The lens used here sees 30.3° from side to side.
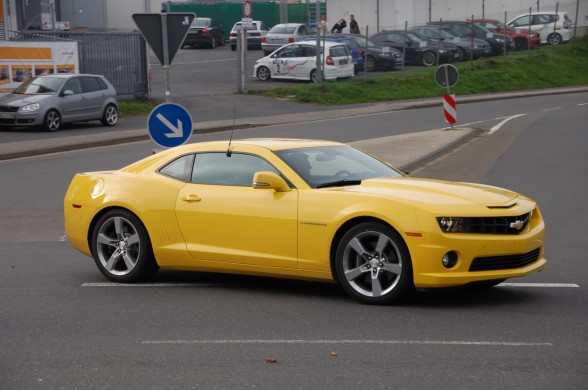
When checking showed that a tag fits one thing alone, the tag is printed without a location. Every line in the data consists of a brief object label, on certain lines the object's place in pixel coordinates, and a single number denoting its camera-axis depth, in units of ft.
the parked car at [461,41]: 166.91
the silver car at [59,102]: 96.27
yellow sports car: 26.94
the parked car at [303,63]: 142.00
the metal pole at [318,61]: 130.52
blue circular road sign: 46.83
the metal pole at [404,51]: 153.53
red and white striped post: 92.31
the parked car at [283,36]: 177.88
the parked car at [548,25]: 178.91
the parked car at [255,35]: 201.03
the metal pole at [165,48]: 48.37
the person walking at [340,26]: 196.54
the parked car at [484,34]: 171.18
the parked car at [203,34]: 201.46
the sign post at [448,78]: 93.45
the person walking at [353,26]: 189.67
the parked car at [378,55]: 157.38
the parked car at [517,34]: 177.06
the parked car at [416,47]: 163.84
